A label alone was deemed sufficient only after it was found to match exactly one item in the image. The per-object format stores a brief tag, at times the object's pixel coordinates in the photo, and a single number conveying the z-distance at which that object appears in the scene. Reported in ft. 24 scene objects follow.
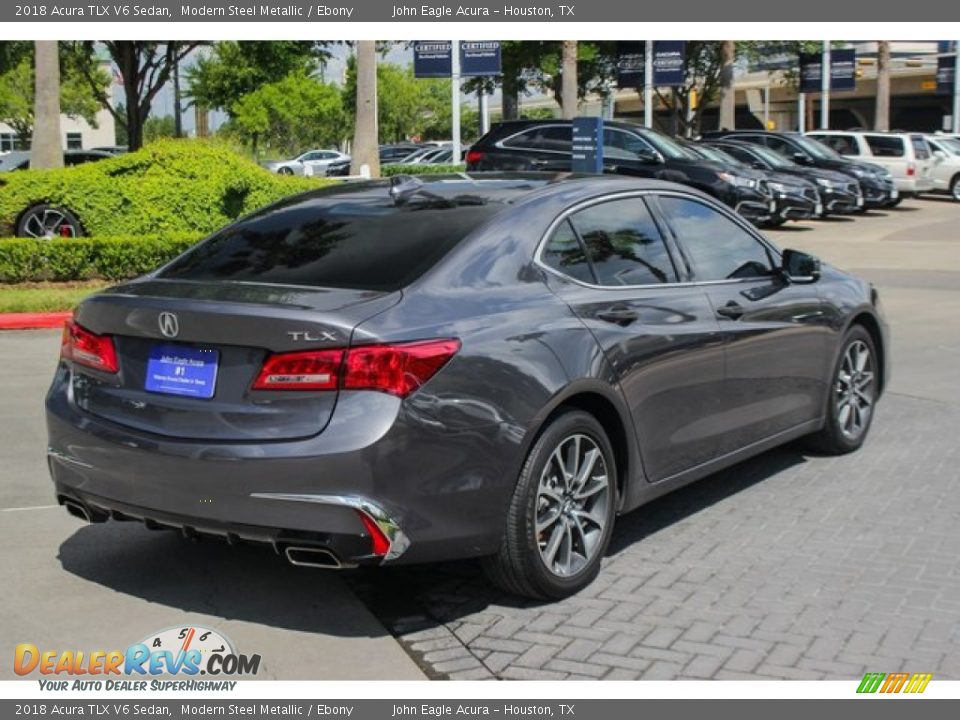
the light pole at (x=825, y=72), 142.61
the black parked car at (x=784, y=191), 77.50
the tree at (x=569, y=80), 107.24
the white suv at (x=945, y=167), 111.75
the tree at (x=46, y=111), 63.36
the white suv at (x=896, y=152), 104.88
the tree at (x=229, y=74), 133.49
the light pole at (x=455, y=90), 84.53
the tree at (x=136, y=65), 106.42
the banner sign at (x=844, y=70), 148.77
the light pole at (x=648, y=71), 113.39
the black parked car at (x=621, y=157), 71.67
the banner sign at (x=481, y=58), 82.43
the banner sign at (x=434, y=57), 85.30
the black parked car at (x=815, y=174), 86.17
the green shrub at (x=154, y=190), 50.47
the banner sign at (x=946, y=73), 163.82
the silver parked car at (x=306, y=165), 154.61
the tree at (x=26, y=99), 198.90
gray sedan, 13.84
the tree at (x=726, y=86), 132.67
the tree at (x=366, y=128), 77.71
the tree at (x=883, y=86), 160.15
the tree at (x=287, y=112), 159.43
